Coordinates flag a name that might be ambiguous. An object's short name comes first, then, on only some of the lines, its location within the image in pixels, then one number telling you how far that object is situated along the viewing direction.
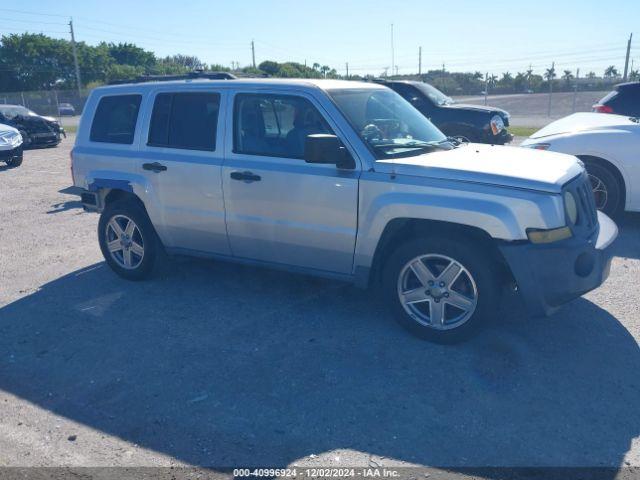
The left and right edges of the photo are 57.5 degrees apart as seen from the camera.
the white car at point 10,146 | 14.41
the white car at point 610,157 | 6.96
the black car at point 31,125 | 19.41
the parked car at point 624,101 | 8.88
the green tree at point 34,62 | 65.44
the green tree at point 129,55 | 80.69
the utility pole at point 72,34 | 54.87
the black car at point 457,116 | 11.80
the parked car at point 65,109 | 44.50
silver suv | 4.02
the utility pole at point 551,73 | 26.45
